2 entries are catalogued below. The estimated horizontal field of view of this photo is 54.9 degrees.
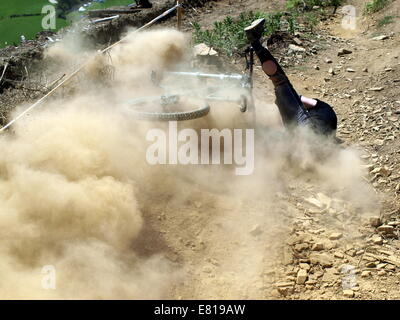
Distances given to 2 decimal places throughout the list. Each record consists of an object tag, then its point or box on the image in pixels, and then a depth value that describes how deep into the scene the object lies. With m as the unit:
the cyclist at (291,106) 5.60
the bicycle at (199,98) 6.11
